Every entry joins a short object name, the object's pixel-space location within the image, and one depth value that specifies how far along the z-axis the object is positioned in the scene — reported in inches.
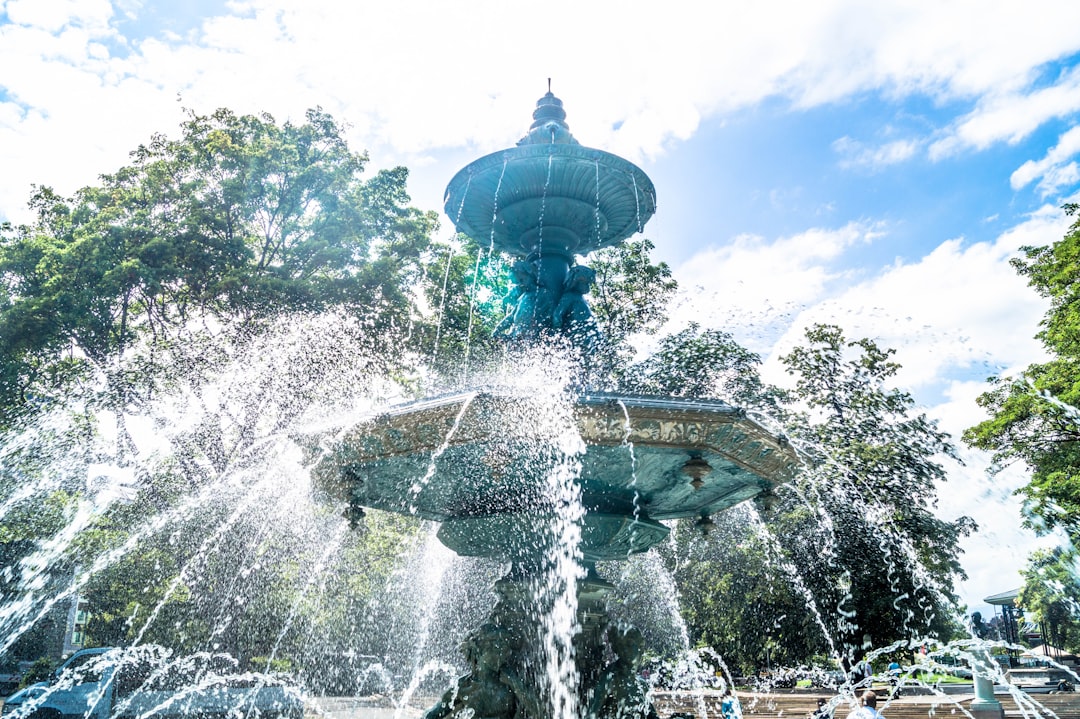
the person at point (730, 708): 377.1
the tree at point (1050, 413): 703.1
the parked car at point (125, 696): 339.3
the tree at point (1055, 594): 793.6
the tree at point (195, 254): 573.9
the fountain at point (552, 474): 180.7
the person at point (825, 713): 376.8
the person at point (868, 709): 278.8
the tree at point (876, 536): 669.3
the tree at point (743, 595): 701.9
